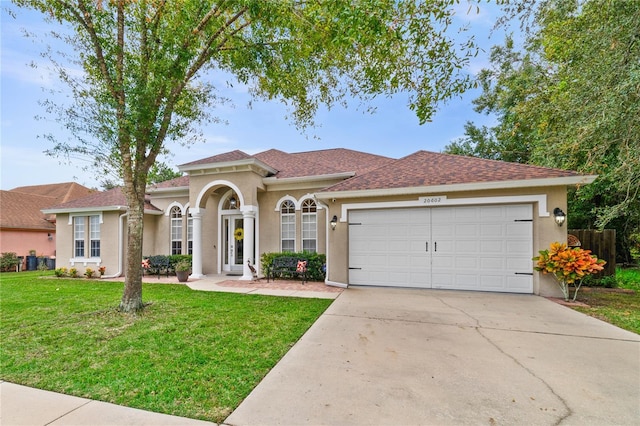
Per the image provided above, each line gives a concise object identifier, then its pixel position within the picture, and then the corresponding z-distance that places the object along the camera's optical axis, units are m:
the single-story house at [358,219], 7.52
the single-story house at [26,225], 16.74
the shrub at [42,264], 16.94
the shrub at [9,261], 15.36
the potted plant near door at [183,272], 10.12
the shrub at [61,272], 12.07
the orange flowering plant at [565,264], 6.39
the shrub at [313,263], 9.98
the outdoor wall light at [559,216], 7.01
